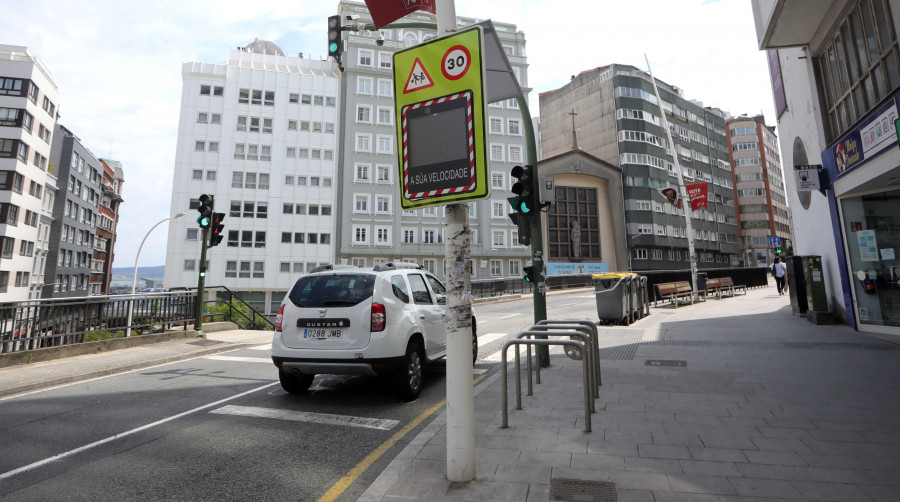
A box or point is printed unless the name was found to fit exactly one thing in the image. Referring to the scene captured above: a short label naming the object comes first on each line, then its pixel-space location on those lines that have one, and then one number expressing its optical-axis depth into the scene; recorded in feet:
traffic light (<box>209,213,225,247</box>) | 44.23
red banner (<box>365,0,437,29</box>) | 23.38
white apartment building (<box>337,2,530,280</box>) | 153.17
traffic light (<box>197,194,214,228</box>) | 43.70
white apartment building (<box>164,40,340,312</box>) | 151.74
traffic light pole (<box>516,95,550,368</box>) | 26.50
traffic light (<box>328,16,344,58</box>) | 30.45
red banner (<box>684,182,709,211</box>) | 67.28
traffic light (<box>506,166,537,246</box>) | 25.12
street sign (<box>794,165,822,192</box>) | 38.73
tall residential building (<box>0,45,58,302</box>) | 153.48
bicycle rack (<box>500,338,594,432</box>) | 15.00
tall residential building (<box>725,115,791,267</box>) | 248.73
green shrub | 57.26
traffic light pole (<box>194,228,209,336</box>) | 43.78
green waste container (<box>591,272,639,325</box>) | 47.16
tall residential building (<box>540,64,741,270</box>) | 178.60
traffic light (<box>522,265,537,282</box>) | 26.35
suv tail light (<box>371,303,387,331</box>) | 19.21
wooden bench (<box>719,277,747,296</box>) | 85.35
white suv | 19.01
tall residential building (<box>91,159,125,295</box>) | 268.00
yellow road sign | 11.25
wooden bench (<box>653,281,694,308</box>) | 68.44
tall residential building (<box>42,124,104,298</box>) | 197.67
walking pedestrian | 81.66
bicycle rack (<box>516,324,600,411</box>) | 18.89
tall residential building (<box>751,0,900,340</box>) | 29.89
